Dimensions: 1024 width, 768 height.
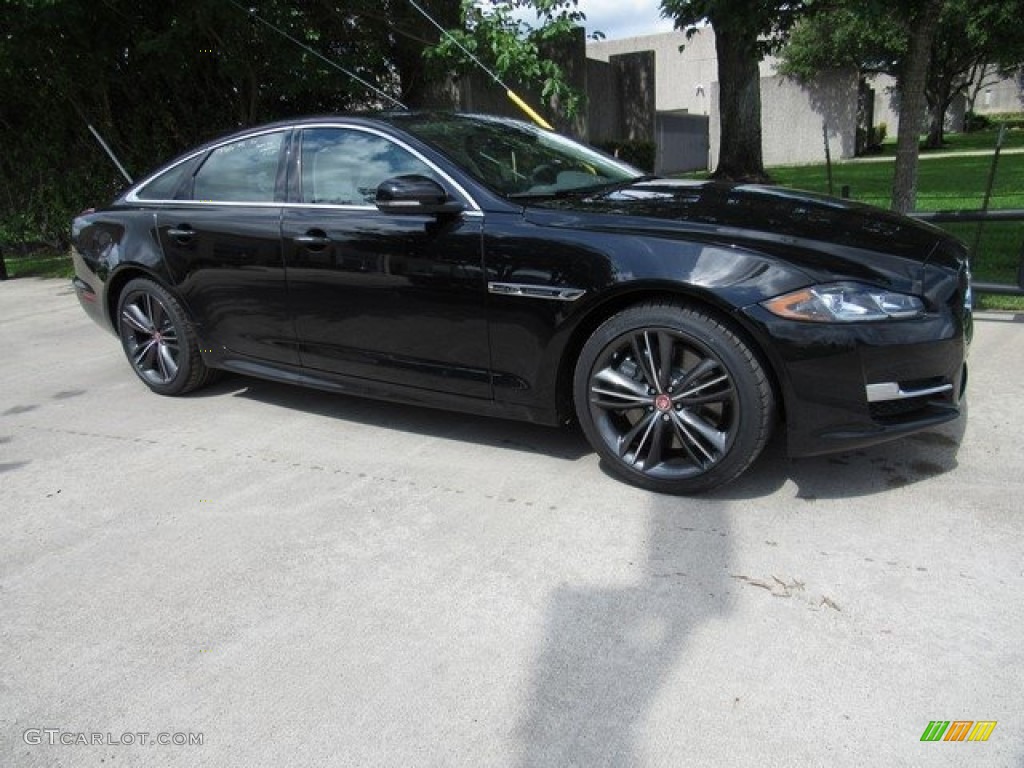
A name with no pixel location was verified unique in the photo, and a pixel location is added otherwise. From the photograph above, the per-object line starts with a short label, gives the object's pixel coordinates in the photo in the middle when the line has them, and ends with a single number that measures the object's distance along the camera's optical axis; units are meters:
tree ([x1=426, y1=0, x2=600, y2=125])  8.65
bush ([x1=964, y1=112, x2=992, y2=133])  49.48
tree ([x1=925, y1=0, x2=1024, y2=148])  26.80
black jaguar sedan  3.15
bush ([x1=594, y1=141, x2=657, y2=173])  19.02
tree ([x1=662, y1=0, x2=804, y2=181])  14.18
